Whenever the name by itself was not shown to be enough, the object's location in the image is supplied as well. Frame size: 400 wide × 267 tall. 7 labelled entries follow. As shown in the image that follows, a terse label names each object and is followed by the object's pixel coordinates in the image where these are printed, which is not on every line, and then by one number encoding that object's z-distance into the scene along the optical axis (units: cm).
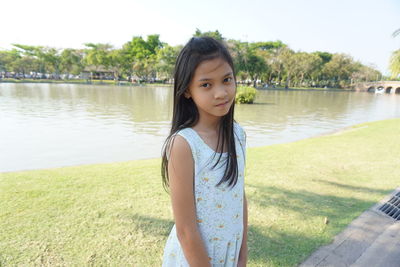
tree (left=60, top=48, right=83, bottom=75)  5106
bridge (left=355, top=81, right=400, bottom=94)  5569
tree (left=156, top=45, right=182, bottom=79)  4498
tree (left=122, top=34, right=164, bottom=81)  5133
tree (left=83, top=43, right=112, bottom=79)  5028
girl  109
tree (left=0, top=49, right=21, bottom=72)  5069
